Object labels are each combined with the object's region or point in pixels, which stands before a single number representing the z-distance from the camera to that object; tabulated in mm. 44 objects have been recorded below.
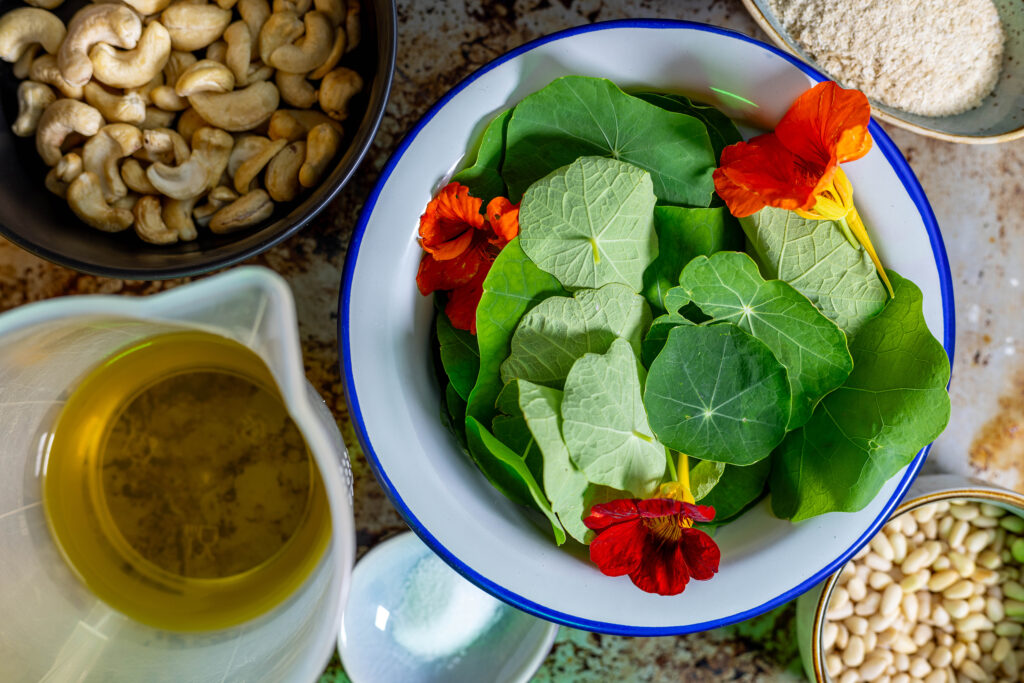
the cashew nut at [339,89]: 564
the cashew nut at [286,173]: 558
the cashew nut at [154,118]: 579
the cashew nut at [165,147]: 563
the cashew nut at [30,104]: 563
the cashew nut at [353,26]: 577
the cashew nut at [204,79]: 553
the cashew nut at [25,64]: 574
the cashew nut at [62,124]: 549
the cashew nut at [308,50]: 562
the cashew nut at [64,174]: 554
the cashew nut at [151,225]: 560
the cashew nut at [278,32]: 564
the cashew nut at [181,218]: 562
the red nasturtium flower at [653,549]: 469
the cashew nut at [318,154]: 549
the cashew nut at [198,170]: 554
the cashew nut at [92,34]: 540
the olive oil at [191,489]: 534
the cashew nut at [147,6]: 552
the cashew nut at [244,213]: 552
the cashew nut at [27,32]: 551
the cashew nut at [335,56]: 571
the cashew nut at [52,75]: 559
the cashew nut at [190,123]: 581
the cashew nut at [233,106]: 563
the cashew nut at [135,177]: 567
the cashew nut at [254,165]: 562
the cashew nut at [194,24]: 558
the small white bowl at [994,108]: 600
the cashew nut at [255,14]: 569
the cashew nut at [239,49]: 566
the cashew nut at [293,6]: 570
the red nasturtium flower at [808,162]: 455
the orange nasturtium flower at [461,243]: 472
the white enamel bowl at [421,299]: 498
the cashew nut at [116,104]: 561
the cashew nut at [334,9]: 576
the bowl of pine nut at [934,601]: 696
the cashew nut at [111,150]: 557
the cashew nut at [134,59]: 548
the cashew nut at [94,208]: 551
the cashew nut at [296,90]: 574
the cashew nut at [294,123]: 572
